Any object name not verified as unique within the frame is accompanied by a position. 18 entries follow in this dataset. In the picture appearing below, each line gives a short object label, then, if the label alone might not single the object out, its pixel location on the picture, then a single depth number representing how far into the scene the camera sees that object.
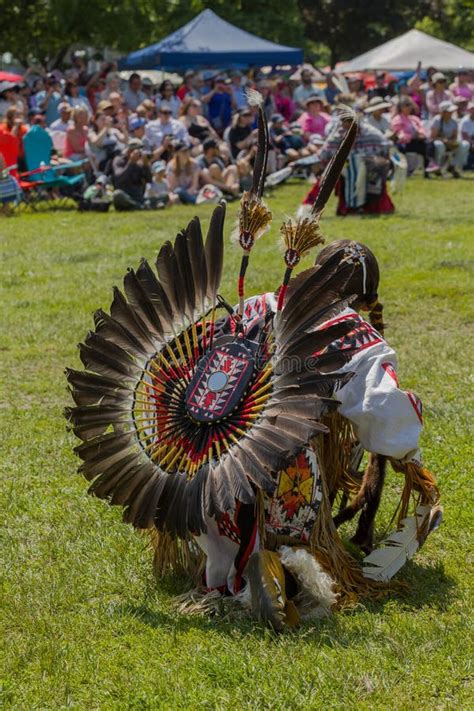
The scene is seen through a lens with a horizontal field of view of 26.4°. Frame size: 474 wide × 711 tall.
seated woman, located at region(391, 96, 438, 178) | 17.56
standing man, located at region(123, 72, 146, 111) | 17.88
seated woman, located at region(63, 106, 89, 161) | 14.59
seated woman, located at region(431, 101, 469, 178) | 17.55
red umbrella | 20.38
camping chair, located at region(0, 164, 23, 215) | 12.90
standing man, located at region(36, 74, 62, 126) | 17.02
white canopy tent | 25.02
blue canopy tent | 19.30
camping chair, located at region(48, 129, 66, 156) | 14.77
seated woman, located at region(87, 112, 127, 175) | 14.22
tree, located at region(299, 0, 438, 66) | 45.78
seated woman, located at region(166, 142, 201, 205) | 14.18
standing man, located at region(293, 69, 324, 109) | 21.12
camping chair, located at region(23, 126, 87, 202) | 13.60
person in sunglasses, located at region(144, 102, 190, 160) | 15.36
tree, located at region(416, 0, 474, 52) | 44.97
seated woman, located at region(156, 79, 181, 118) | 17.70
